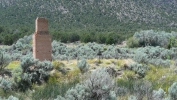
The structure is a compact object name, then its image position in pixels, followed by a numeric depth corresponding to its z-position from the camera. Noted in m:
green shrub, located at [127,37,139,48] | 44.97
